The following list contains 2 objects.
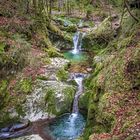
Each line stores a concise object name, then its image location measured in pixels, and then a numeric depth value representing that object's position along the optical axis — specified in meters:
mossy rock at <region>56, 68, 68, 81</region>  11.32
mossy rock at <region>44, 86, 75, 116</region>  9.64
